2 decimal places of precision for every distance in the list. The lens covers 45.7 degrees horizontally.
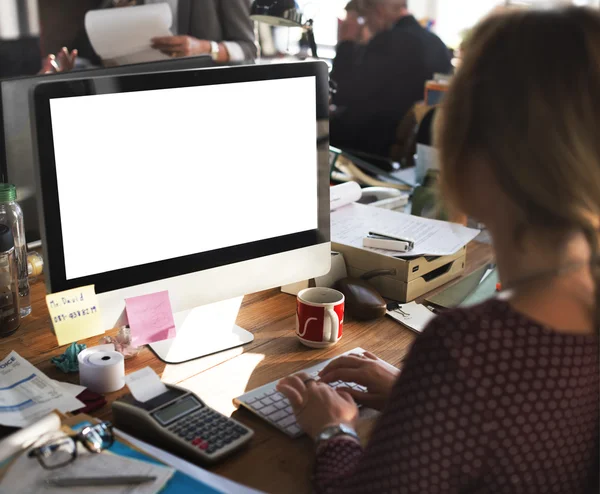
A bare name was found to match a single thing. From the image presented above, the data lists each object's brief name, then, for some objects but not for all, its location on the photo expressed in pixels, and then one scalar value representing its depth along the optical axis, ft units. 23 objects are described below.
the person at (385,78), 11.44
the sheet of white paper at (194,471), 2.84
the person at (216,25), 8.45
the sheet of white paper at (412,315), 4.48
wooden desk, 3.12
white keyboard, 3.39
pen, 2.77
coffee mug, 4.10
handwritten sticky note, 3.54
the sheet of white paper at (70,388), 3.57
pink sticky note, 3.78
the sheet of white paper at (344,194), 5.70
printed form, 3.31
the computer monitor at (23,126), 4.56
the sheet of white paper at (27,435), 2.89
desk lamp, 6.13
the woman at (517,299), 2.15
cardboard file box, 4.80
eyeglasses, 2.88
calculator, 3.10
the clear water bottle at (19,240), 4.53
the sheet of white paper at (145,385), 3.35
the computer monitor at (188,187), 3.46
